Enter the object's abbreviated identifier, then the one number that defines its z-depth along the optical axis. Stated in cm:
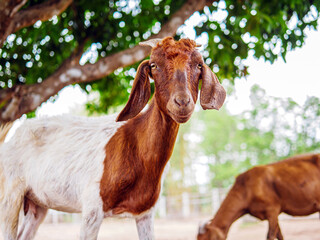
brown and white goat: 274
